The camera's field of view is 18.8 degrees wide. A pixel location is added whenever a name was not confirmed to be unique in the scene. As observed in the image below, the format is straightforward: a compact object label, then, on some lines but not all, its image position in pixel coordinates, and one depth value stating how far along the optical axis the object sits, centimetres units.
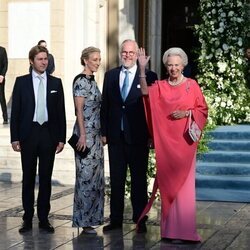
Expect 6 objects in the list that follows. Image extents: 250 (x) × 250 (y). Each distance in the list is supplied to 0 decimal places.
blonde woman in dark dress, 768
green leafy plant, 1307
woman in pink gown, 727
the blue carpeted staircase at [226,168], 1012
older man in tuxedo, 779
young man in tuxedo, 773
